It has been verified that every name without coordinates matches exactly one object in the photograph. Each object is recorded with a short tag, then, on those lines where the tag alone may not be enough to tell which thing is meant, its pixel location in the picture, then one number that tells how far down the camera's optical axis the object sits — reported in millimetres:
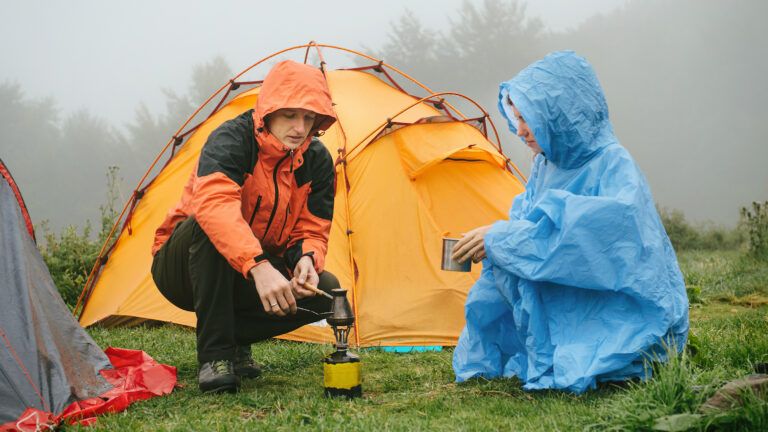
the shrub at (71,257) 6109
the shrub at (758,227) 7496
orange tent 4336
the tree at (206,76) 29797
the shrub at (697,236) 11587
